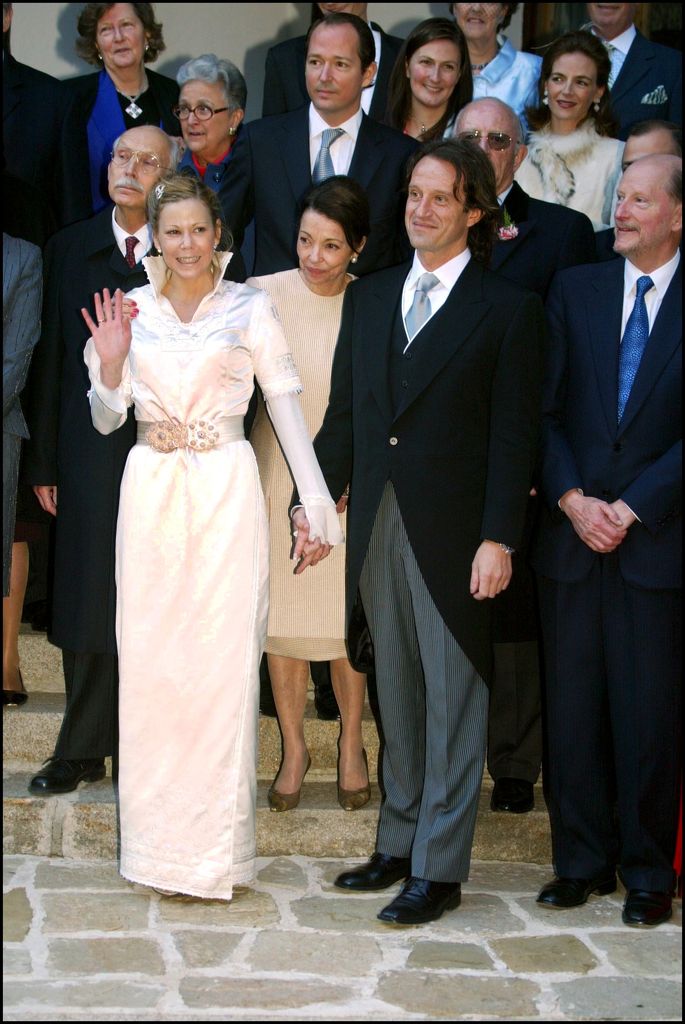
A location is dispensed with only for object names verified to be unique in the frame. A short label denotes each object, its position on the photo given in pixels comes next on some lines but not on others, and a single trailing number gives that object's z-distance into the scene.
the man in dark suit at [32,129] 11.57
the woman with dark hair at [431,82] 10.88
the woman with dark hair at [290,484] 9.77
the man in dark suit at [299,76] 11.97
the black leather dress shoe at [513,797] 10.16
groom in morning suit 8.82
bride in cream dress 8.98
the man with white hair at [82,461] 9.93
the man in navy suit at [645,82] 12.47
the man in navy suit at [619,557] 8.96
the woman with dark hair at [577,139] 11.09
